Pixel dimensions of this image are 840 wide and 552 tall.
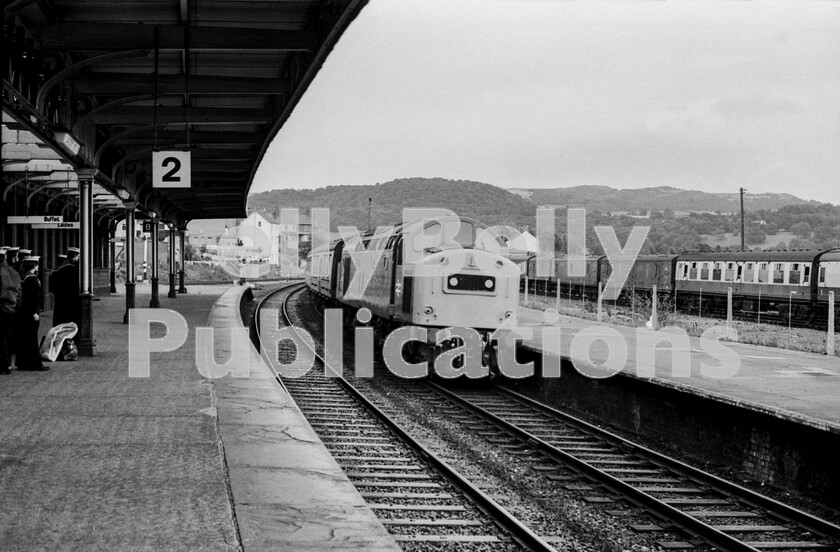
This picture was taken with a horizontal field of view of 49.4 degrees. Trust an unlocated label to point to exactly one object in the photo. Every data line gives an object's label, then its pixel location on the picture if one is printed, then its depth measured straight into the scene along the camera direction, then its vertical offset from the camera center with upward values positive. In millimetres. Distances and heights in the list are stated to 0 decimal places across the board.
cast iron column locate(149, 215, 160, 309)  27969 -900
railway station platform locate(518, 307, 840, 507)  9258 -1990
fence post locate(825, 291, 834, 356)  17203 -1569
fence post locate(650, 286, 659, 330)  23323 -1843
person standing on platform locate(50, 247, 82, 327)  14852 -812
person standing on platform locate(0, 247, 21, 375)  12109 -734
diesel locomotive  15234 -556
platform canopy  11203 +2504
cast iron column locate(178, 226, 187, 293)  40250 -1157
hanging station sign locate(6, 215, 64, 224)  17547 +502
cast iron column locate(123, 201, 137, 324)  22422 -262
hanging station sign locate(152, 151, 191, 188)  14320 +1209
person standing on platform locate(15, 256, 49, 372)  12852 -1053
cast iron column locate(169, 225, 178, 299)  36691 -899
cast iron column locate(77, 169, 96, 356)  14758 -223
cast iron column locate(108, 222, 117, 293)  37403 +15
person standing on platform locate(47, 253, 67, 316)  14820 -600
